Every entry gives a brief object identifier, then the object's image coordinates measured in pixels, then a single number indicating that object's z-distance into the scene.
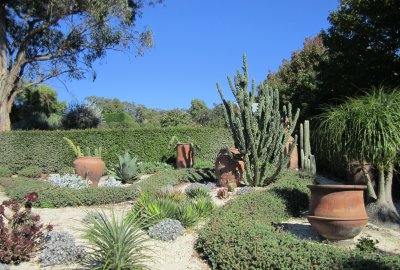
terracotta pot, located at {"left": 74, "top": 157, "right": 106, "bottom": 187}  10.72
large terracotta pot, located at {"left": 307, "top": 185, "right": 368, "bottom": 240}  5.25
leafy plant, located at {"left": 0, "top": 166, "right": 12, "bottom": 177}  13.15
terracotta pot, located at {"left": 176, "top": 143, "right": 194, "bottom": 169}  13.66
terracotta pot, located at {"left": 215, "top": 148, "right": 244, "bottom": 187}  9.74
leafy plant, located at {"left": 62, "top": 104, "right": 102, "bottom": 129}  20.09
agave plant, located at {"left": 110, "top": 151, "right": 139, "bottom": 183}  11.73
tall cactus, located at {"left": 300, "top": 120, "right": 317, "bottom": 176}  10.42
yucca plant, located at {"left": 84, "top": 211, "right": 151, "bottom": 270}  4.14
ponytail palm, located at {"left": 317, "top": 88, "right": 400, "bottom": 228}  5.93
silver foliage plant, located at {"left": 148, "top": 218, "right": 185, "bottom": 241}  5.88
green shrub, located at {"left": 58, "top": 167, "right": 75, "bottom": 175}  13.29
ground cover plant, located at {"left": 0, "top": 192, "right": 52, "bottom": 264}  4.99
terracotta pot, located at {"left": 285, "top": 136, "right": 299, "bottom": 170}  12.53
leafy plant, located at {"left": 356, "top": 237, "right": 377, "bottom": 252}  4.84
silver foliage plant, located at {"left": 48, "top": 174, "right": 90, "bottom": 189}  10.33
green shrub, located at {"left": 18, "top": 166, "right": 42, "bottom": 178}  13.38
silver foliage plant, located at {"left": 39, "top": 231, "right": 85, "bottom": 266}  5.01
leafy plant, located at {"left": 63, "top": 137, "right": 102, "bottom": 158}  11.61
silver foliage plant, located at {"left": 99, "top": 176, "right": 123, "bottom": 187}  11.32
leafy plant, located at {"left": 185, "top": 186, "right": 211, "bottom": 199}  8.31
